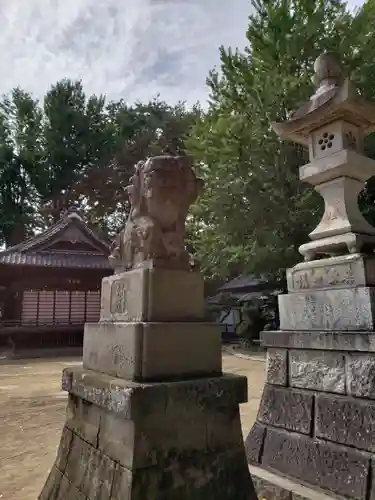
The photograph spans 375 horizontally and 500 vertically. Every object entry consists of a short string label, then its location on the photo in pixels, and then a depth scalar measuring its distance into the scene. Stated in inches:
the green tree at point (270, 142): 489.7
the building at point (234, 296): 772.6
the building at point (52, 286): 693.3
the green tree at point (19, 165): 966.4
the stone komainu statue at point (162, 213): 96.9
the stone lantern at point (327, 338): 111.8
